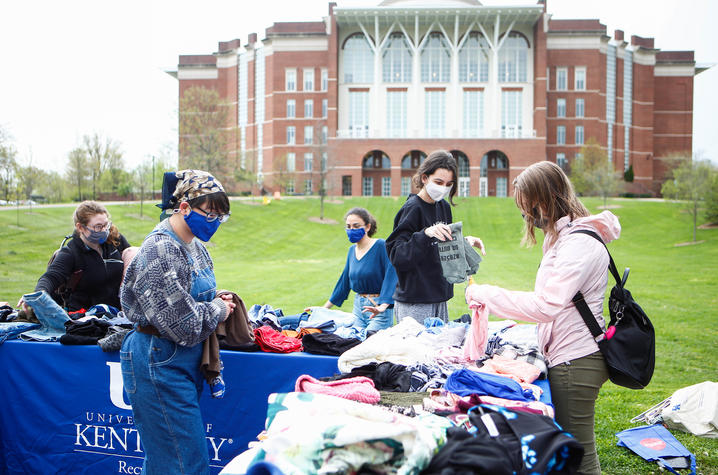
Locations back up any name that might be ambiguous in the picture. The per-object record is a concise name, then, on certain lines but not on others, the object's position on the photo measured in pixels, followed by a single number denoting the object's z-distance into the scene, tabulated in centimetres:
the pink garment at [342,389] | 287
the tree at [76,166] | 3916
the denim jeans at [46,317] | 456
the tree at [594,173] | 4162
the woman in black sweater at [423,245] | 433
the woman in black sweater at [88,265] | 498
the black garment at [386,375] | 333
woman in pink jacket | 292
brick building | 5134
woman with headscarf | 297
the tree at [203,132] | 3425
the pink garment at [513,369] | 324
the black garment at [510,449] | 197
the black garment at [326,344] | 410
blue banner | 423
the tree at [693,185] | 3086
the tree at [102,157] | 4553
